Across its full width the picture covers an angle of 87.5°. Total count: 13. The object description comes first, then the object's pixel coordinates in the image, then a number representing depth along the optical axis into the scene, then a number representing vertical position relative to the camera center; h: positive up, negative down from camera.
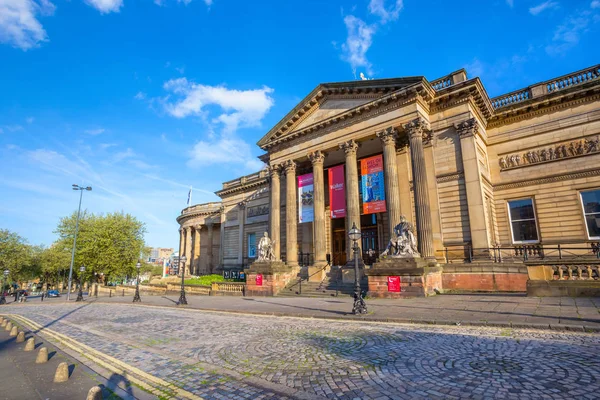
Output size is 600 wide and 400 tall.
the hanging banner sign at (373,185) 20.09 +4.84
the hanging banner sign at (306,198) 23.39 +4.70
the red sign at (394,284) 15.15 -1.16
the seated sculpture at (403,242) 15.44 +0.86
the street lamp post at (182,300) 18.02 -2.15
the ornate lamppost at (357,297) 10.72 -1.25
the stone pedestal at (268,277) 20.70 -1.06
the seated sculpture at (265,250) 21.88 +0.77
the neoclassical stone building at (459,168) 18.34 +5.85
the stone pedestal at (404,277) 14.69 -0.83
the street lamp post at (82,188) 30.97 +7.34
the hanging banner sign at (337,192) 21.92 +4.82
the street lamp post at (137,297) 21.89 -2.42
